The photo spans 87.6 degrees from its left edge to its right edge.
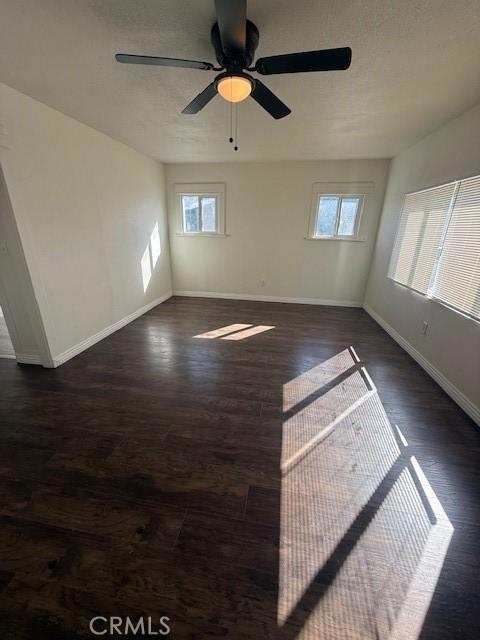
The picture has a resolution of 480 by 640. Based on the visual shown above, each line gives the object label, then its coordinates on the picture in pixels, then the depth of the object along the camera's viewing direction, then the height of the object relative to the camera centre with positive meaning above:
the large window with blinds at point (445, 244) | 2.21 -0.09
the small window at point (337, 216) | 4.32 +0.28
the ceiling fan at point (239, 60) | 1.17 +0.84
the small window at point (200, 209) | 4.62 +0.35
